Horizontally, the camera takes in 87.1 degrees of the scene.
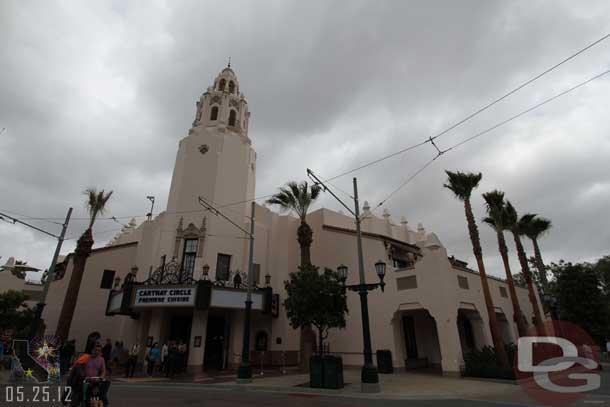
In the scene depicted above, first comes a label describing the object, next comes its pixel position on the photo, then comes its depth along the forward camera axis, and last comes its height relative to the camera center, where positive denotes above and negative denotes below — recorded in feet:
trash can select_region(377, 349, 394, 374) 57.11 -3.54
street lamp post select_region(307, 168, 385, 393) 36.42 +1.01
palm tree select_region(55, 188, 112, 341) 65.57 +16.77
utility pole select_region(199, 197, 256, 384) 43.59 -2.14
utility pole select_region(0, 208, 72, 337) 49.84 +12.20
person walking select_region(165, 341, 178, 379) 51.06 -2.84
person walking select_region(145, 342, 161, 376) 53.57 -2.65
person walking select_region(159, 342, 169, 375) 58.49 -2.76
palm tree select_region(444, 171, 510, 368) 50.96 +18.51
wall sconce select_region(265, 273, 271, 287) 69.77 +12.26
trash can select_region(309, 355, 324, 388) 39.47 -3.81
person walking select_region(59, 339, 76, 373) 50.14 -2.13
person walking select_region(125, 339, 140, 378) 50.40 -3.22
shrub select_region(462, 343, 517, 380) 47.47 -3.81
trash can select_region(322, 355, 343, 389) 38.78 -3.84
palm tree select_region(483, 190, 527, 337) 61.62 +22.44
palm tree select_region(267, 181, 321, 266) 73.05 +30.00
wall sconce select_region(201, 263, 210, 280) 62.02 +12.37
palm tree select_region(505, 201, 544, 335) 69.05 +19.02
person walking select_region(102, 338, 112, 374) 56.65 -2.15
